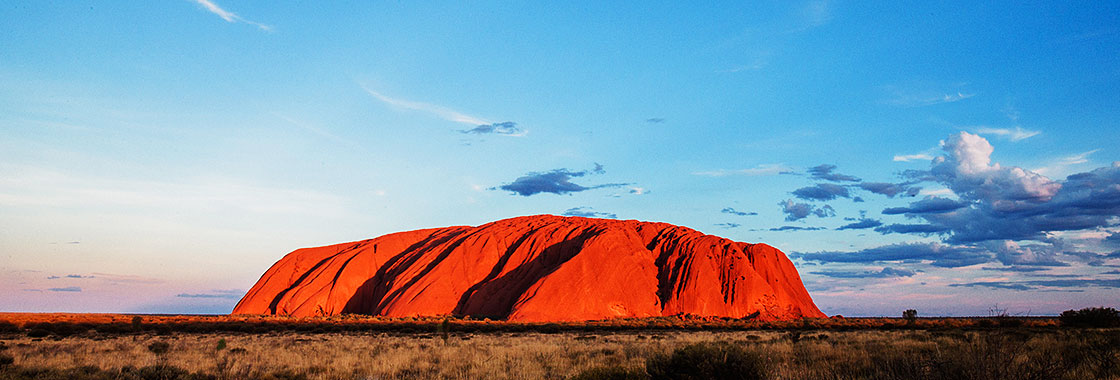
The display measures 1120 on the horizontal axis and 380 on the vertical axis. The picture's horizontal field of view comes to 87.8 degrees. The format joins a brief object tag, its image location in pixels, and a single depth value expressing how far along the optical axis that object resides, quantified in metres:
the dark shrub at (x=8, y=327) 39.63
